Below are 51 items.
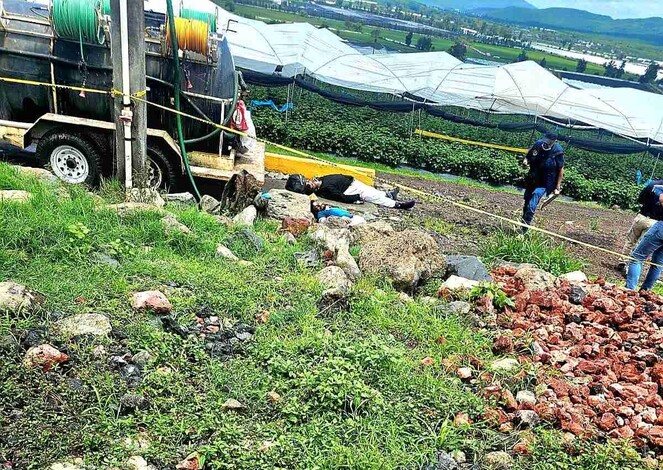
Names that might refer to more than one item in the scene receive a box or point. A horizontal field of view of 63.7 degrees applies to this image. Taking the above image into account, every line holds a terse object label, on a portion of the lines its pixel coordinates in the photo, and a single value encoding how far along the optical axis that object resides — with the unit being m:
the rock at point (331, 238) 5.69
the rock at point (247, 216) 6.34
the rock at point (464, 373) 3.96
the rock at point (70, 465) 2.62
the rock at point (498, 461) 3.17
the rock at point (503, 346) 4.39
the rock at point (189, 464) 2.77
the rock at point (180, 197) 7.06
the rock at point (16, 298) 3.49
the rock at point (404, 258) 5.39
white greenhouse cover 21.02
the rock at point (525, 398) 3.70
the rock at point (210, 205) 6.95
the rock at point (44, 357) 3.17
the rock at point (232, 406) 3.23
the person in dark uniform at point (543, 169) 8.61
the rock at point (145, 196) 5.93
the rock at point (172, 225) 5.18
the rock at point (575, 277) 6.13
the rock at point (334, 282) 4.59
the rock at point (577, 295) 5.46
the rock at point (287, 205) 7.49
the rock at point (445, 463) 3.09
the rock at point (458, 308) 4.96
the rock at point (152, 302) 3.88
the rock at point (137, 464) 2.73
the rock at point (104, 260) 4.37
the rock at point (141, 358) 3.41
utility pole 5.79
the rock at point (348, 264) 5.28
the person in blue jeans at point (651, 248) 6.91
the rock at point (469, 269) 5.79
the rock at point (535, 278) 5.68
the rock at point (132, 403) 3.07
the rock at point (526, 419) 3.52
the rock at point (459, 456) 3.21
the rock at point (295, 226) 6.26
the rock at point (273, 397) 3.35
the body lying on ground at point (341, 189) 9.32
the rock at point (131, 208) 5.28
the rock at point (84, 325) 3.49
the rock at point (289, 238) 5.87
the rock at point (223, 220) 5.87
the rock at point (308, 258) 5.28
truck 7.16
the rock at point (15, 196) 4.97
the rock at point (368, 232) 6.39
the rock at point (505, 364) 4.09
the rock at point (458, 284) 5.43
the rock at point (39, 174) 6.04
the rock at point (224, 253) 5.09
